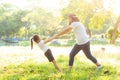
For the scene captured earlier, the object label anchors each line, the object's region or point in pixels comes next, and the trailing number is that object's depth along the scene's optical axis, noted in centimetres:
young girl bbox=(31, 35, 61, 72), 909
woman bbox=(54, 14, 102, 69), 944
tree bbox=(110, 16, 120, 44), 3259
